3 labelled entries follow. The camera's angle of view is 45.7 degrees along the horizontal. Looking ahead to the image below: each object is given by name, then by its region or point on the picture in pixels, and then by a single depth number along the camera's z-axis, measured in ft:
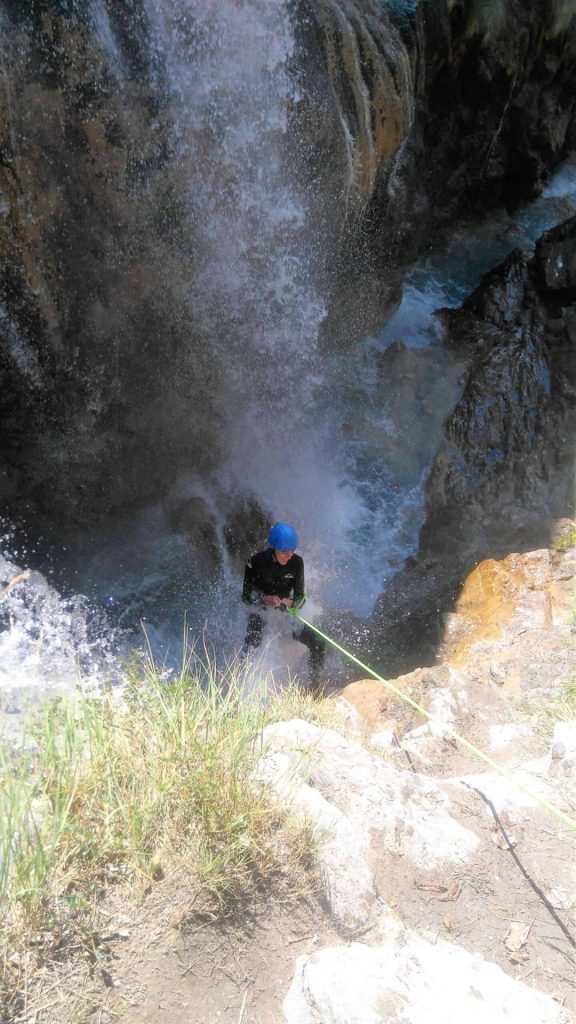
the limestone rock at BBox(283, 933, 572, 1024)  5.60
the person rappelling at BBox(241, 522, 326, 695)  12.85
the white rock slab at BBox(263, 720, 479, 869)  7.86
